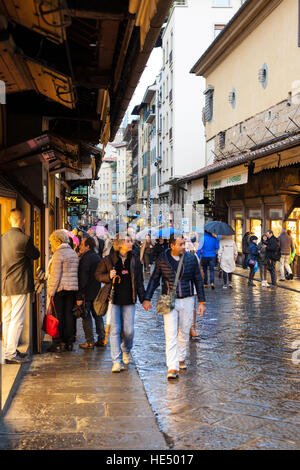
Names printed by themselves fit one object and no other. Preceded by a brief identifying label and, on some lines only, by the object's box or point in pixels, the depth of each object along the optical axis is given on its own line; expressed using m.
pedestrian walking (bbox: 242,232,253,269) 21.36
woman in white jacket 18.67
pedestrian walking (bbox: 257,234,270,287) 19.55
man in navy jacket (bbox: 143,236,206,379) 8.02
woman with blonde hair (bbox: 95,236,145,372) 8.30
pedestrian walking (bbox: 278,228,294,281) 21.08
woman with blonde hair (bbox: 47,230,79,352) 9.27
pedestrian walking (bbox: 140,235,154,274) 25.12
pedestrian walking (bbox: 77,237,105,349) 9.55
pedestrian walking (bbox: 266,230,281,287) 19.56
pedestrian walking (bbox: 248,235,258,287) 19.91
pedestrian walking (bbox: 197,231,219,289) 18.84
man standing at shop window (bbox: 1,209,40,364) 7.88
